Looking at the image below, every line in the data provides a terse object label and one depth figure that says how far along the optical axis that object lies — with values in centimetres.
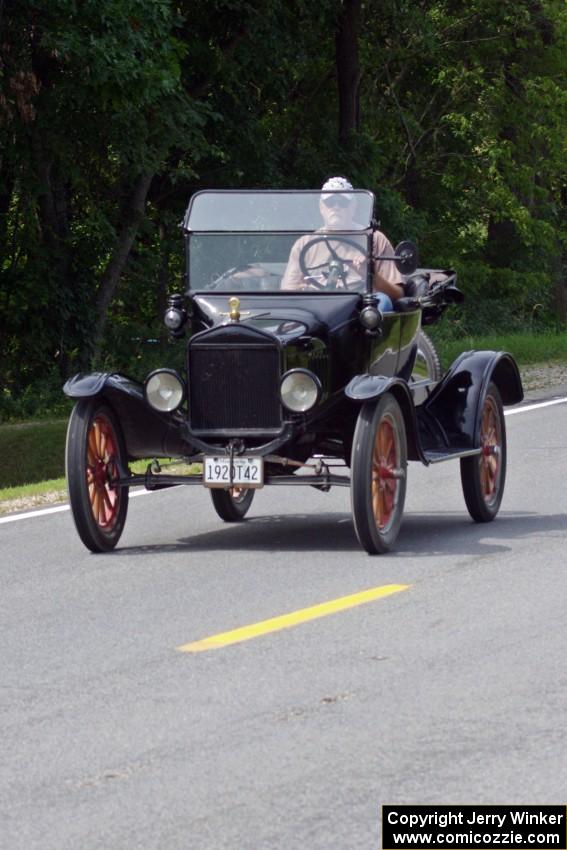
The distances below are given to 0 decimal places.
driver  1926
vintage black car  1784
